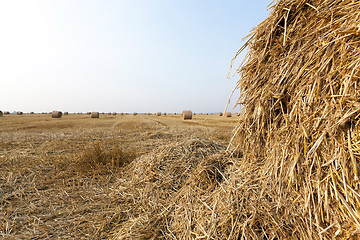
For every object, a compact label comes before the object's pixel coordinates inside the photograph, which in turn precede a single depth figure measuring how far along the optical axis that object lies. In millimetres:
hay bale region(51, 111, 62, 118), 31275
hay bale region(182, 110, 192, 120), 29747
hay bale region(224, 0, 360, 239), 1343
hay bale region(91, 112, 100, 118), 33656
